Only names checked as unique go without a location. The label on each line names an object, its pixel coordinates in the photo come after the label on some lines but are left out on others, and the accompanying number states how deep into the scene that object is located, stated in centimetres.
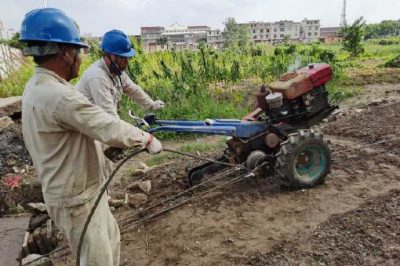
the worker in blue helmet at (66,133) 225
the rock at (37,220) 447
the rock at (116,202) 499
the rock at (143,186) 532
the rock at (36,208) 471
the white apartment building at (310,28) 11185
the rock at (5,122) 680
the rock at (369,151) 581
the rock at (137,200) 500
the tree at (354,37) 2420
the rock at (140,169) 614
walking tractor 457
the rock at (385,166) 525
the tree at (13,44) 2466
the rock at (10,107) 712
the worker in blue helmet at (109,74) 418
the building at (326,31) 12544
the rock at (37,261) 352
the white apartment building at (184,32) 9184
